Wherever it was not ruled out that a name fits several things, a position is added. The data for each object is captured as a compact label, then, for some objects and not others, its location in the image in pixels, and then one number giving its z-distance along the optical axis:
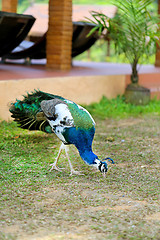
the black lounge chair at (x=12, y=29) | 13.41
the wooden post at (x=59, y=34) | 15.16
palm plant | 13.79
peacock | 7.31
